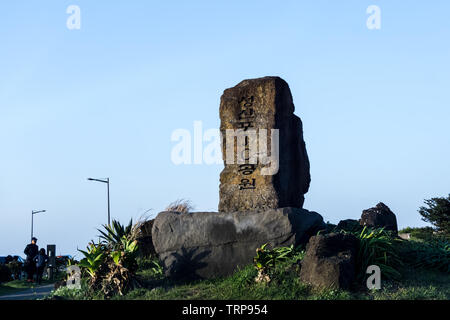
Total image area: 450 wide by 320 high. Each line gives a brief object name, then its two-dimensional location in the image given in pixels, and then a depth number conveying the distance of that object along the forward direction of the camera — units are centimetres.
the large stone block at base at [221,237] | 1245
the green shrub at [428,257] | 1277
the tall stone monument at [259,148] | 1342
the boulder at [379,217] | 1861
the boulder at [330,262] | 1005
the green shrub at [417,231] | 2819
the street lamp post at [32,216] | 4442
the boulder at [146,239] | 1585
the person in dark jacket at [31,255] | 2066
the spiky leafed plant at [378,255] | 1116
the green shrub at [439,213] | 3150
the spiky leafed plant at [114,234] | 1442
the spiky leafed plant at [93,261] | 1191
